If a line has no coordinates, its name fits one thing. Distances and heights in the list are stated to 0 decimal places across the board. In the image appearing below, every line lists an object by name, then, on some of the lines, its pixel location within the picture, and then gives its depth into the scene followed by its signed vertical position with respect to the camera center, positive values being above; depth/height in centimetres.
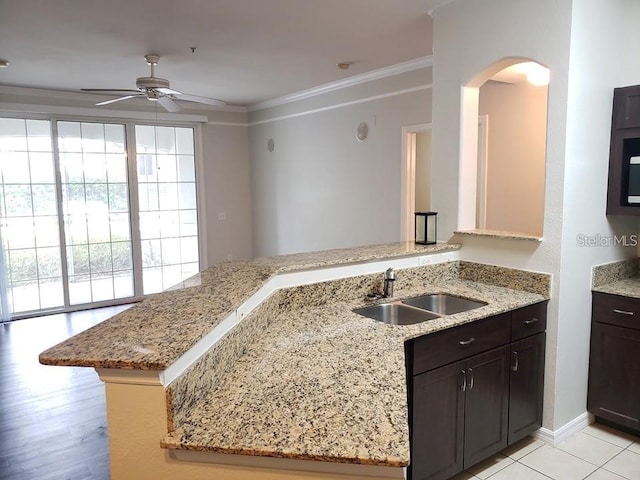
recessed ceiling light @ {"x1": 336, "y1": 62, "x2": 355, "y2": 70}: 435 +121
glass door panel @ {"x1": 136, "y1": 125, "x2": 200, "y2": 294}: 627 -11
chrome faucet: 259 -49
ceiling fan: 360 +85
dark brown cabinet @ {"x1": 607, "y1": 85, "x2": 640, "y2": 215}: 265 +24
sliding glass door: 550 -18
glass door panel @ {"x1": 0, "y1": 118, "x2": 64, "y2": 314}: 540 -21
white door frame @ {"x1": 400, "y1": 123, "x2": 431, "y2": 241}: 450 +10
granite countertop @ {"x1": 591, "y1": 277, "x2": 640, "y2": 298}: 267 -57
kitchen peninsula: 115 -59
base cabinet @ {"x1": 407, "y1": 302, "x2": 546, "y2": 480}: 209 -97
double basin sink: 250 -63
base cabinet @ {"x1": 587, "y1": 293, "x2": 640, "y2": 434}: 265 -99
